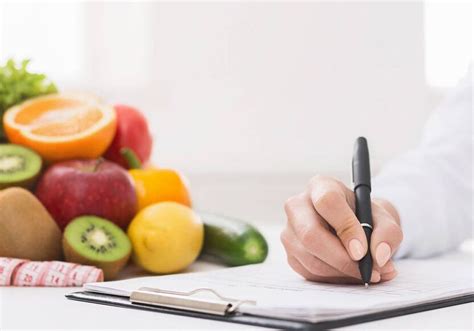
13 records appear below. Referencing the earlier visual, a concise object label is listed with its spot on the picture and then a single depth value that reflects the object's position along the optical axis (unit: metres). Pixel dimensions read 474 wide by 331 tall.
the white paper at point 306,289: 0.70
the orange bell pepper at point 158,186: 0.98
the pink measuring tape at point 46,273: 0.86
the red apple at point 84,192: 0.92
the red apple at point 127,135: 1.02
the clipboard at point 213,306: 0.69
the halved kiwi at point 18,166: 0.93
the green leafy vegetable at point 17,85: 1.02
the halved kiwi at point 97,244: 0.88
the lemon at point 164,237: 0.92
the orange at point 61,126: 0.96
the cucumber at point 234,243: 0.96
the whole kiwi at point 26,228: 0.87
